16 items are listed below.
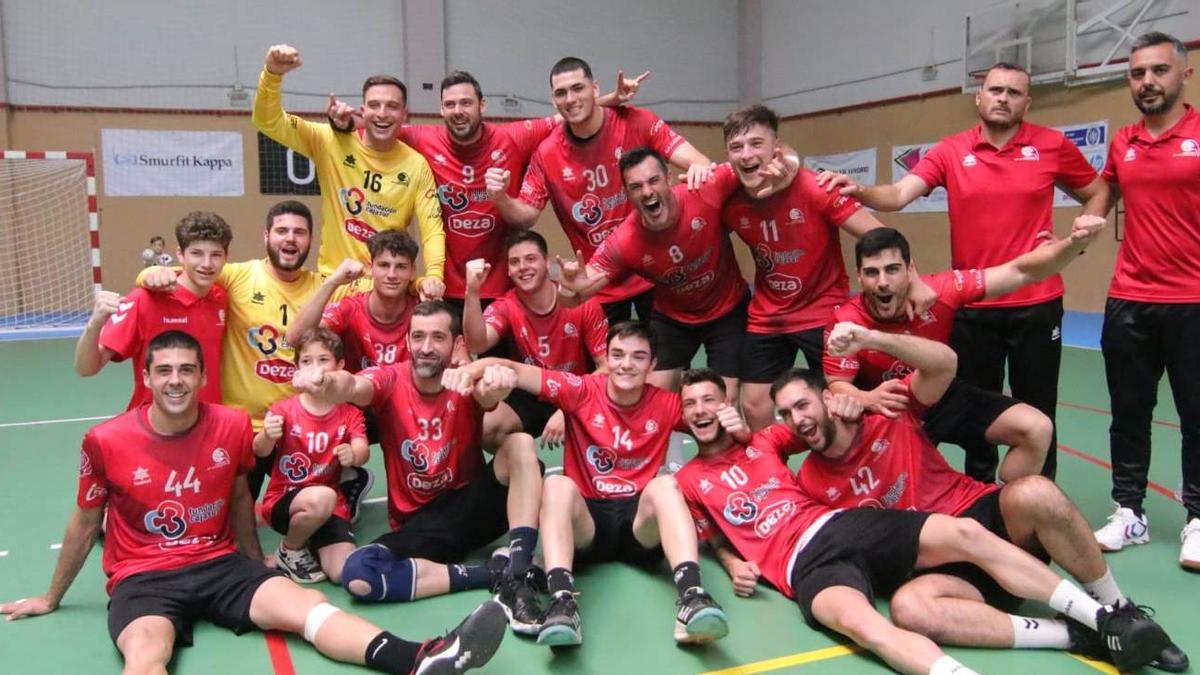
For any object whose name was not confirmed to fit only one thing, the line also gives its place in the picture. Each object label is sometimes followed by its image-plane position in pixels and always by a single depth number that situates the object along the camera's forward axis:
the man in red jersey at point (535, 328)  5.09
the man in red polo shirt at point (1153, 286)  4.46
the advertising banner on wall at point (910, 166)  15.01
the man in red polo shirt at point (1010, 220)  4.71
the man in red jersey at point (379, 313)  4.82
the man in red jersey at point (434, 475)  4.06
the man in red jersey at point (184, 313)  4.43
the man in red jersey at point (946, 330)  4.05
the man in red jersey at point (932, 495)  3.46
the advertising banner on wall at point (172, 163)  14.74
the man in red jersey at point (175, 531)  3.54
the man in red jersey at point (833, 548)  3.27
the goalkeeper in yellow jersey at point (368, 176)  5.44
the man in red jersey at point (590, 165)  5.50
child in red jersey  4.30
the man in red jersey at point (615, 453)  4.07
